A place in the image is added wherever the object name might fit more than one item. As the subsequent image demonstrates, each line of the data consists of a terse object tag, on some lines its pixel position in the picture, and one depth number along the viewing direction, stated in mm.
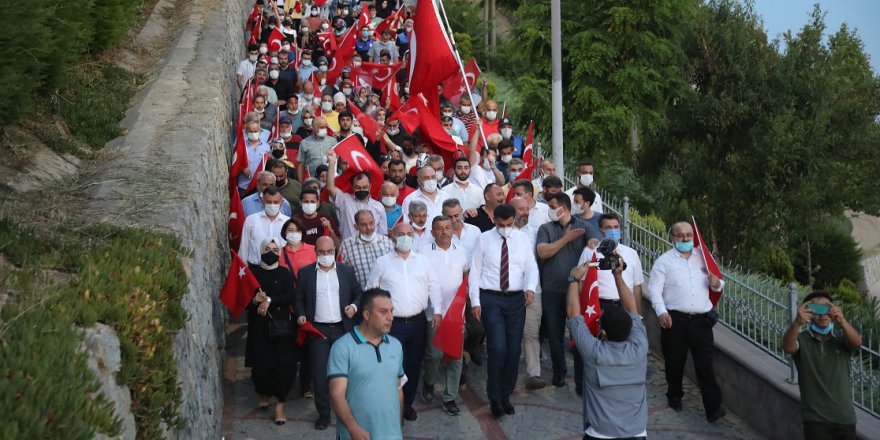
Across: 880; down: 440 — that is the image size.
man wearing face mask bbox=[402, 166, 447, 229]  10773
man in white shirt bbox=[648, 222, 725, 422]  9227
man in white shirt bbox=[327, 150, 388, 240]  10797
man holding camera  6309
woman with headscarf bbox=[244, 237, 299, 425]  8961
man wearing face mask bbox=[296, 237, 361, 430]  8734
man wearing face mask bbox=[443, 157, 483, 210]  11375
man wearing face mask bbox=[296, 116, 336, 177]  13516
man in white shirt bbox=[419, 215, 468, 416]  9242
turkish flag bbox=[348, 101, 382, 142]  14767
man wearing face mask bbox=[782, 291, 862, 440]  7152
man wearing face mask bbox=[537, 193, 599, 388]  9727
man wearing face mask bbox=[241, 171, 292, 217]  10852
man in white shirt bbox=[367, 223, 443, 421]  8797
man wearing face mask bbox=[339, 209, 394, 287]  9477
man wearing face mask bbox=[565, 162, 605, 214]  11539
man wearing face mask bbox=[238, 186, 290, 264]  9812
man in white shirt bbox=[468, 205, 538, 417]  9086
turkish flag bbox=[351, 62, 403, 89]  19219
